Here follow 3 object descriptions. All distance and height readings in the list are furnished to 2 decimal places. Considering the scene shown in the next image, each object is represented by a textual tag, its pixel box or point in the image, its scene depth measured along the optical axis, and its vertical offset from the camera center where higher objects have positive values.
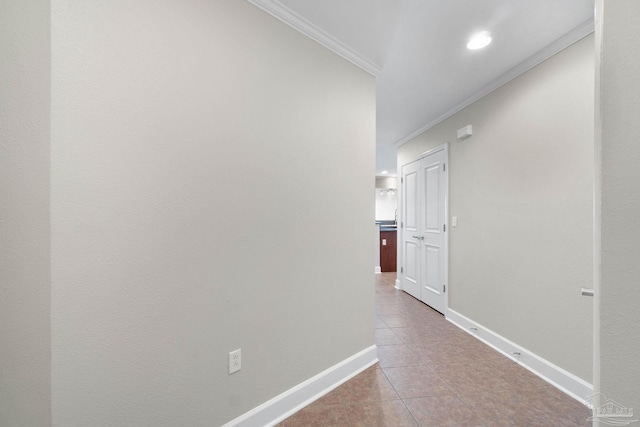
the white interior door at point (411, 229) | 3.85 -0.28
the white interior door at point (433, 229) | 3.25 -0.23
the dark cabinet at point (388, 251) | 5.80 -0.89
